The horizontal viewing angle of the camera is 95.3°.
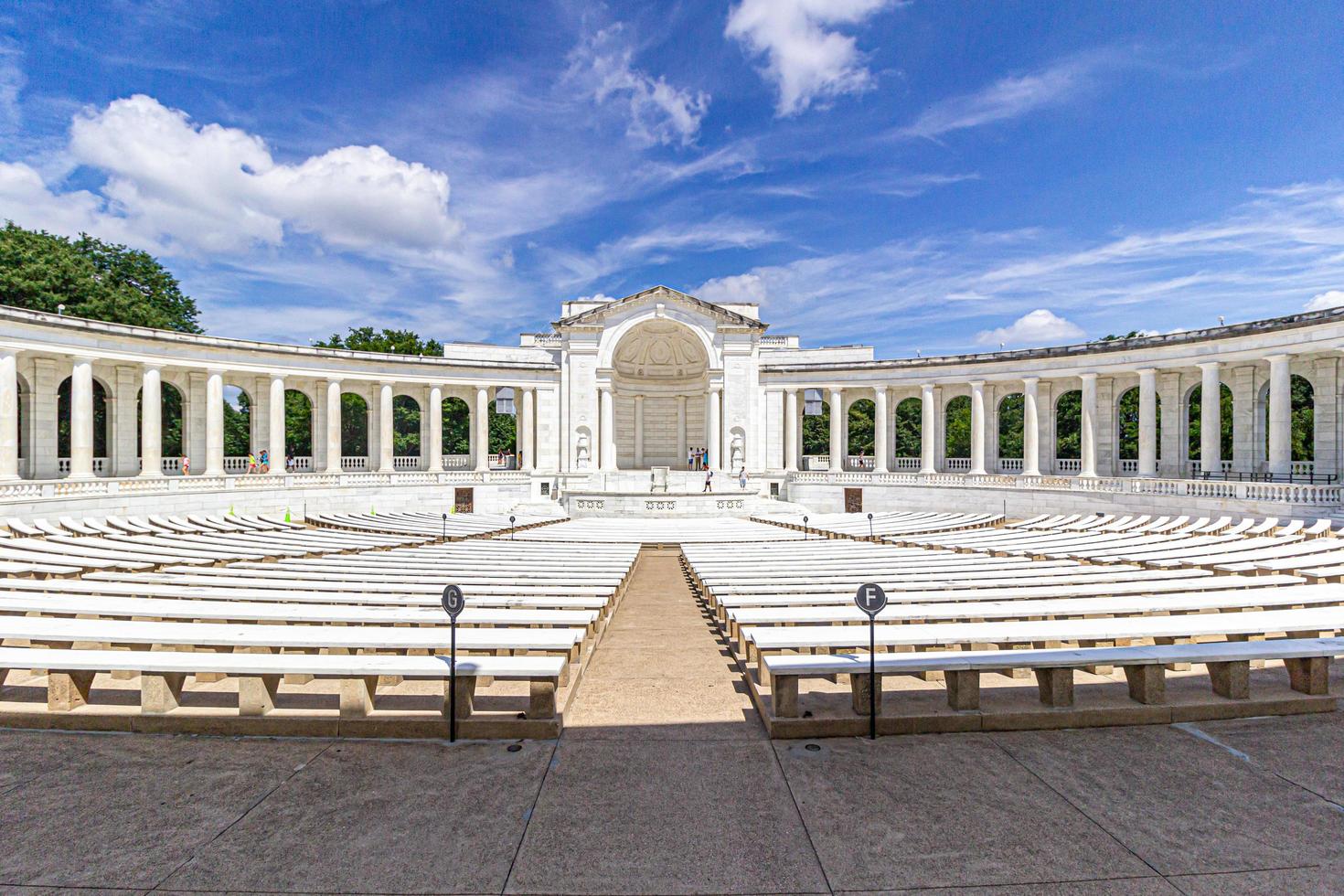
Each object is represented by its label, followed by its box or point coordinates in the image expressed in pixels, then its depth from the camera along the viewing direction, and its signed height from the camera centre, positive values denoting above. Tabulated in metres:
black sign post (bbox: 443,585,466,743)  6.66 -1.90
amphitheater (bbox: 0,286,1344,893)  4.97 -3.28
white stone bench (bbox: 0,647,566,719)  6.84 -2.48
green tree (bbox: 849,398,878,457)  83.81 +2.77
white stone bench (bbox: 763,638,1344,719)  7.10 -2.56
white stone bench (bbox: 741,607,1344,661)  7.90 -2.49
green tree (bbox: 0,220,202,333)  43.78 +13.40
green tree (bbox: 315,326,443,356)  75.06 +13.47
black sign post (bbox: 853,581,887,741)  6.93 -1.83
